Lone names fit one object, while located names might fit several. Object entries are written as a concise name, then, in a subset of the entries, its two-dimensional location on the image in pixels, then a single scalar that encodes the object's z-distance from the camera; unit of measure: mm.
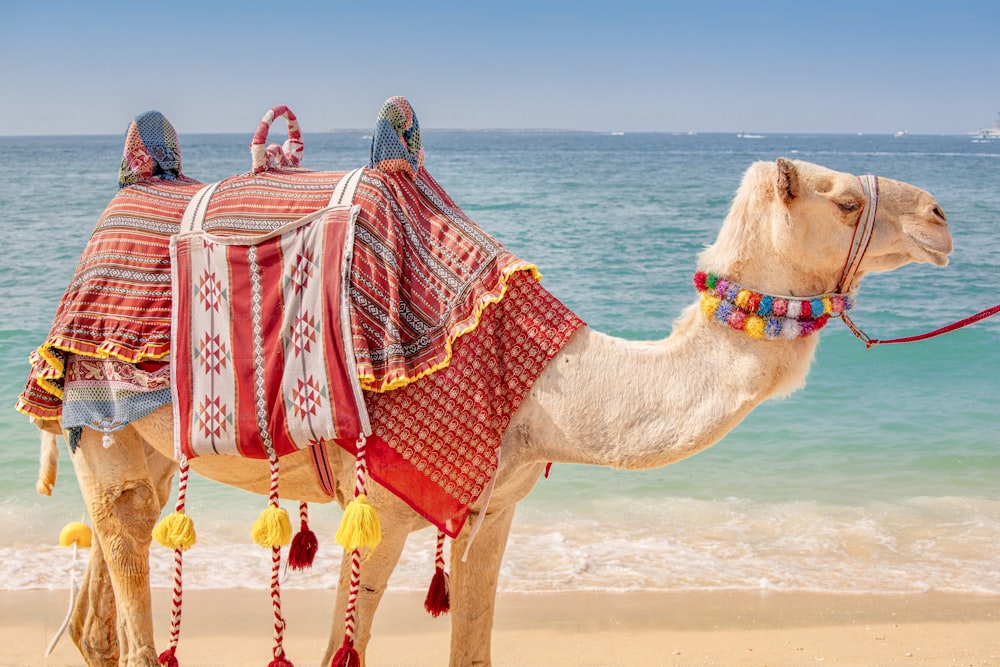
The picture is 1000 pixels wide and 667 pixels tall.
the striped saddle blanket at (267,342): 2922
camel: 2811
